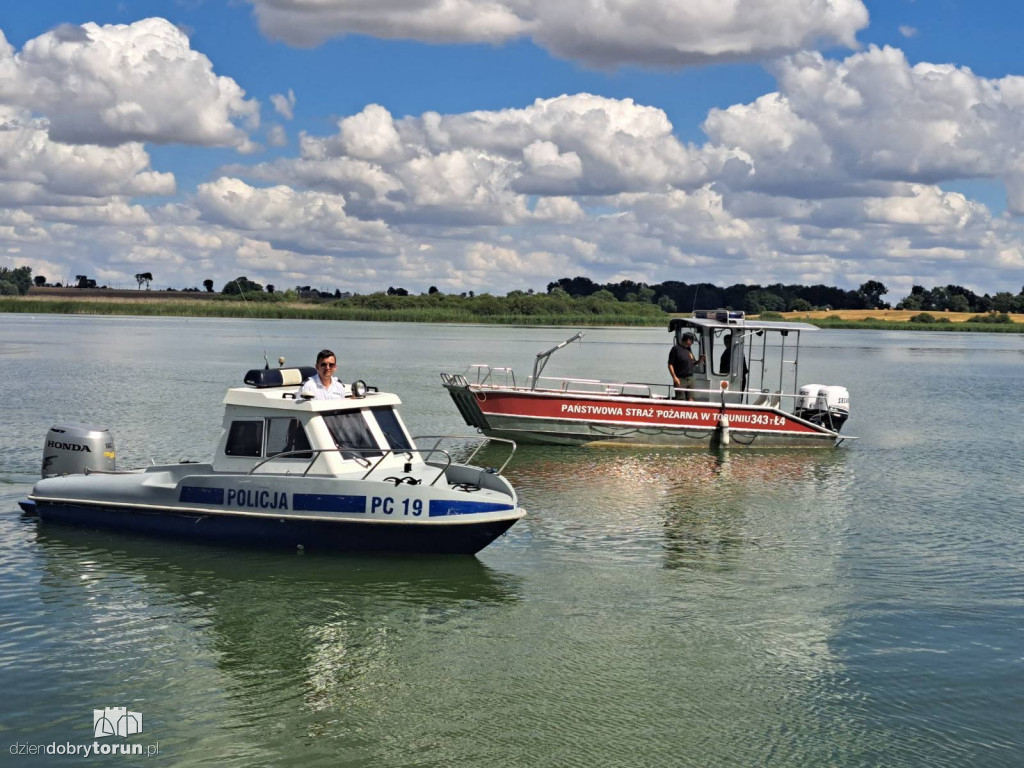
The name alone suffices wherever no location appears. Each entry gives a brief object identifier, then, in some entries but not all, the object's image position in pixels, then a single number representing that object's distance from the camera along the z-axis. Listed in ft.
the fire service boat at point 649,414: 82.43
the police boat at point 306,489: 42.86
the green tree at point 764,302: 373.71
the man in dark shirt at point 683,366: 85.40
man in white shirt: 45.09
